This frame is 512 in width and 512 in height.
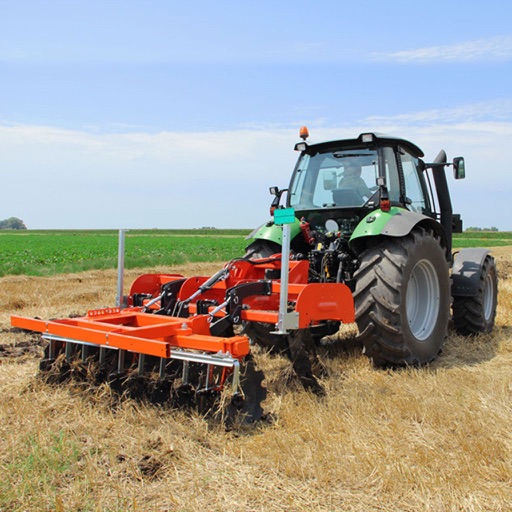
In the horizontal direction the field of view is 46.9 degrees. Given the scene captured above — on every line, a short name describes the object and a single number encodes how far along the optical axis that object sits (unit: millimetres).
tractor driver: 5630
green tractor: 4875
